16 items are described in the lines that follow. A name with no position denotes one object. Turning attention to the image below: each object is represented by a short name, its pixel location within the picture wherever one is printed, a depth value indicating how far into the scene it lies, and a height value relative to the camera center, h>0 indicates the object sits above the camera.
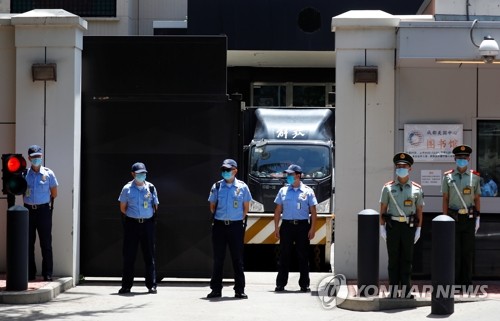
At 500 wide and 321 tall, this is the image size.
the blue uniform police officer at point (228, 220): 14.47 -0.74
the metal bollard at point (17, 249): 13.61 -1.09
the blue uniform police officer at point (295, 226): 15.15 -0.85
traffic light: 13.79 -0.16
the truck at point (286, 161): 19.25 +0.09
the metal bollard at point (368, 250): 13.15 -1.03
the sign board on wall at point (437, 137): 15.48 +0.44
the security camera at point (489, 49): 14.19 +1.58
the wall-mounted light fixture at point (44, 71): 15.50 +1.36
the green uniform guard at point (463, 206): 14.21 -0.52
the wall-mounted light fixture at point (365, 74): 15.41 +1.35
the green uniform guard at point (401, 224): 13.43 -0.72
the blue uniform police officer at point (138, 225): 14.78 -0.84
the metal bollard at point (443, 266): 12.42 -1.15
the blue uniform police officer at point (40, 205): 15.01 -0.58
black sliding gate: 15.98 +0.24
